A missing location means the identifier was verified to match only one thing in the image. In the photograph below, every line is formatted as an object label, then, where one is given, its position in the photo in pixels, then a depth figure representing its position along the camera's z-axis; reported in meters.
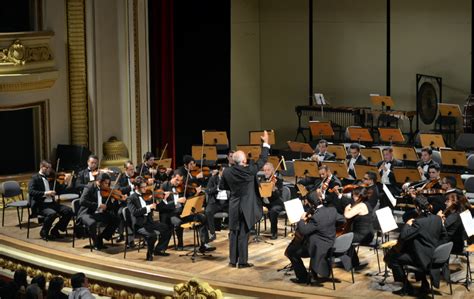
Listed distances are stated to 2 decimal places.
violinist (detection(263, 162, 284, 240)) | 13.66
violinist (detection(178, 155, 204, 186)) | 13.69
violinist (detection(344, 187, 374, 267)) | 11.81
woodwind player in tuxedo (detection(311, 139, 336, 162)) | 15.20
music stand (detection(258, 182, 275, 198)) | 13.41
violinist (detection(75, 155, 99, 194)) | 14.07
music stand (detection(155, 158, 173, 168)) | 14.82
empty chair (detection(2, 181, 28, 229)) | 14.62
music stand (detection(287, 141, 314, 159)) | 16.03
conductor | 12.21
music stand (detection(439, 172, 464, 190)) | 13.45
